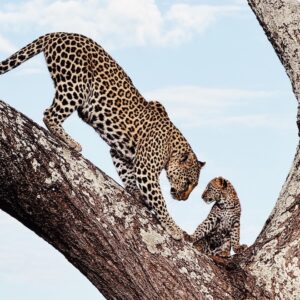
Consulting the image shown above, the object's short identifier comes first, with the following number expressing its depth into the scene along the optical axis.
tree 10.05
